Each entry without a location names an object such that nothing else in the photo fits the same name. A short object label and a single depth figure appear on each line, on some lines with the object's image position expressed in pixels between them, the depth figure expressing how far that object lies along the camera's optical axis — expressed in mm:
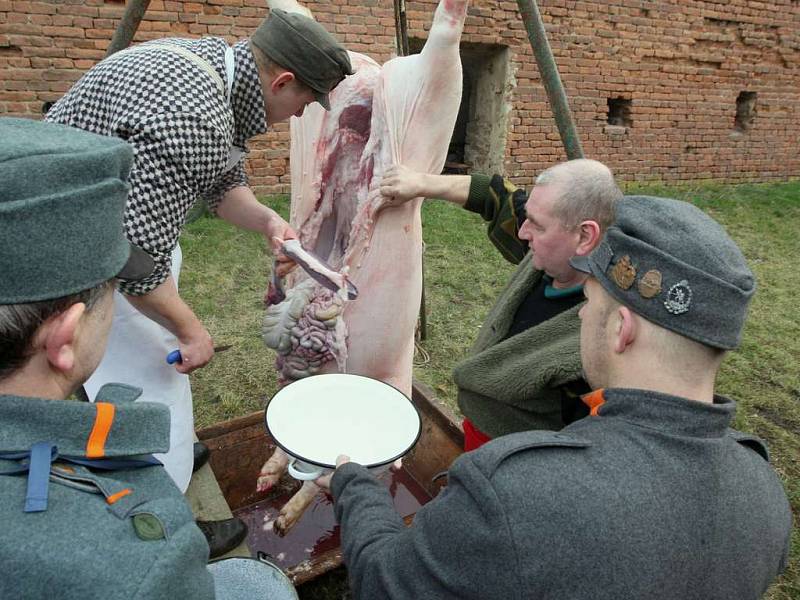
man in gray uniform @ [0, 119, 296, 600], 712
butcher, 1361
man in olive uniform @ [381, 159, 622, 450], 1644
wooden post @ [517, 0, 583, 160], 2193
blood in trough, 2266
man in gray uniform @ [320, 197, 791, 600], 868
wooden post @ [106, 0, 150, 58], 2240
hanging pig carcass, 1903
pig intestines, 1939
